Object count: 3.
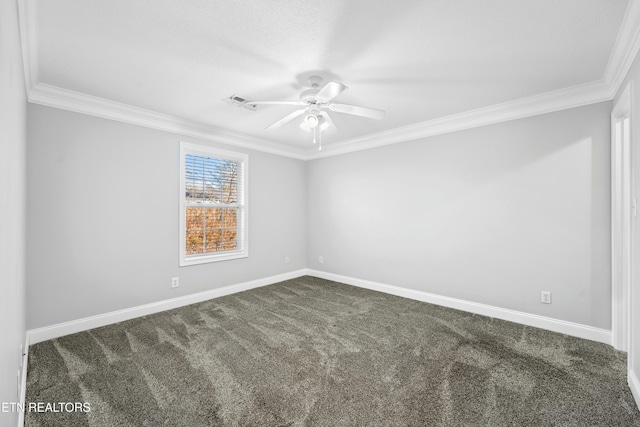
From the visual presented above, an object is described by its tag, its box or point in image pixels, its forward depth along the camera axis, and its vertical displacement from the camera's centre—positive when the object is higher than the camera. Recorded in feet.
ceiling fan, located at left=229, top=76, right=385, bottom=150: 8.18 +3.18
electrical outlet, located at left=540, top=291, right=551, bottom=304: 9.87 -2.96
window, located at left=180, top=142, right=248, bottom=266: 12.77 +0.41
